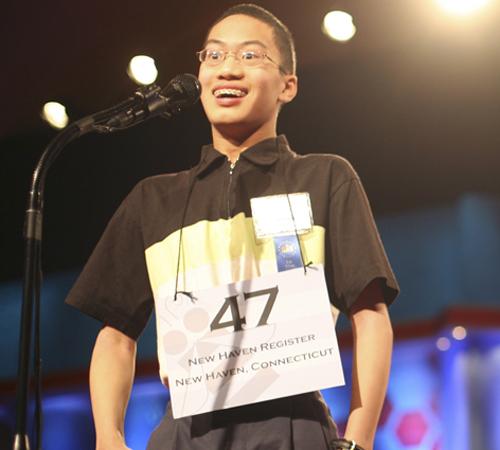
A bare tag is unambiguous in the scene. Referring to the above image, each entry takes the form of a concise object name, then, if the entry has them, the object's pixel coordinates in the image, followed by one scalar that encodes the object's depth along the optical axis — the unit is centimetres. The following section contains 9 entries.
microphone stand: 237
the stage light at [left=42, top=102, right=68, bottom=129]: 773
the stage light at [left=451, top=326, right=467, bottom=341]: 641
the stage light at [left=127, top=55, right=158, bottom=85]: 719
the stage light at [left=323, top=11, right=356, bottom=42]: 673
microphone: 281
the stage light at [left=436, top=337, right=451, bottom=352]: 656
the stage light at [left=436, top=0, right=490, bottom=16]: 650
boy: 263
